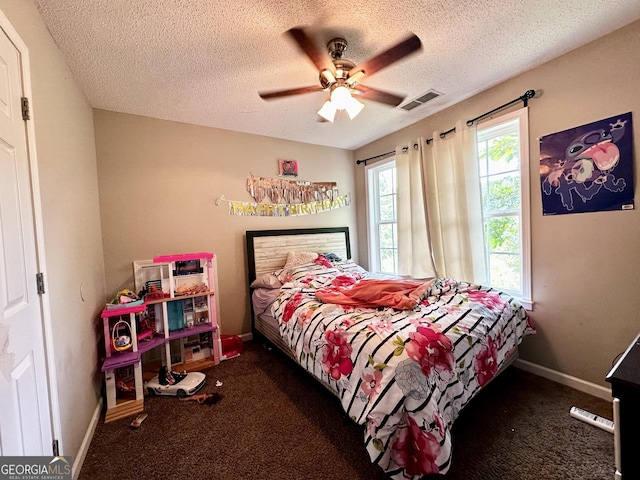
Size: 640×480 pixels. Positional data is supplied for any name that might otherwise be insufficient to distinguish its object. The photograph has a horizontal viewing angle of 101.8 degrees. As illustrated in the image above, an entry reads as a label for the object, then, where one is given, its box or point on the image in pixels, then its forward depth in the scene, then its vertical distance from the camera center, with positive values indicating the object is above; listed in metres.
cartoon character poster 1.75 +0.33
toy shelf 2.03 -0.79
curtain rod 2.16 +0.99
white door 0.96 -0.22
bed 1.21 -0.75
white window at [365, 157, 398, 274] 3.64 +0.12
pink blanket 1.91 -0.55
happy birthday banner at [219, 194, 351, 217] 3.18 +0.31
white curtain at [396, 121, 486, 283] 2.54 +0.14
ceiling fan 1.46 +1.01
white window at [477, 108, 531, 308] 2.26 +0.16
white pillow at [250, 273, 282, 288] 2.86 -0.56
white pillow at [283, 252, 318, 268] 3.19 -0.36
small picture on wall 3.45 +0.84
